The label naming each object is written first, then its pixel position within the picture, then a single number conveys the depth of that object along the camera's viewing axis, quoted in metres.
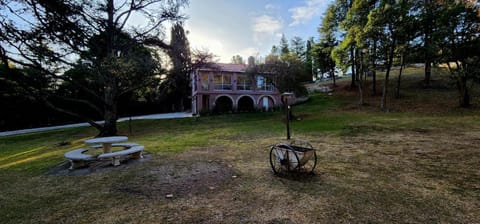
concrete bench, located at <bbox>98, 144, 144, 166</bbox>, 5.62
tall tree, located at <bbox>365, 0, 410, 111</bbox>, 15.12
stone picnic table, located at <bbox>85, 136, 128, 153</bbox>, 5.92
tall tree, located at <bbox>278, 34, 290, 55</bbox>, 38.94
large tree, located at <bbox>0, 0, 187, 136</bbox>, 6.87
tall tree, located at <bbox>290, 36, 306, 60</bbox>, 38.00
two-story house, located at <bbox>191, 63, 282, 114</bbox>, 21.96
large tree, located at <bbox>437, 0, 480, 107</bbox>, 14.11
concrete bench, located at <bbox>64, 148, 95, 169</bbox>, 5.57
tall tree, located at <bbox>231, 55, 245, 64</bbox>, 32.78
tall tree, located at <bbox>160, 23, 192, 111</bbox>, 14.37
